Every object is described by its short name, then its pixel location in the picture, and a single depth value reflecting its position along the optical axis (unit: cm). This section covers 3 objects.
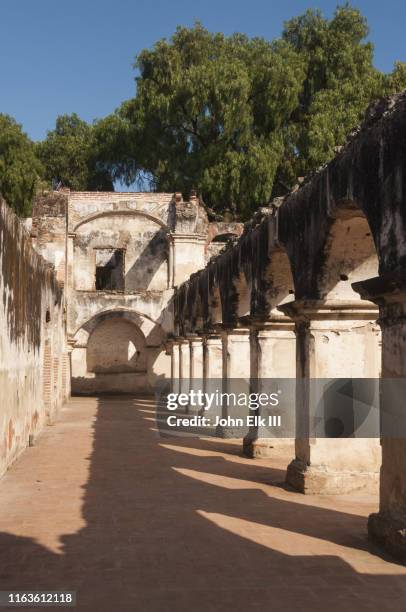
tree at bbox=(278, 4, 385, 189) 3219
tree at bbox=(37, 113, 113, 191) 4088
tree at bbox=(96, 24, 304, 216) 3256
